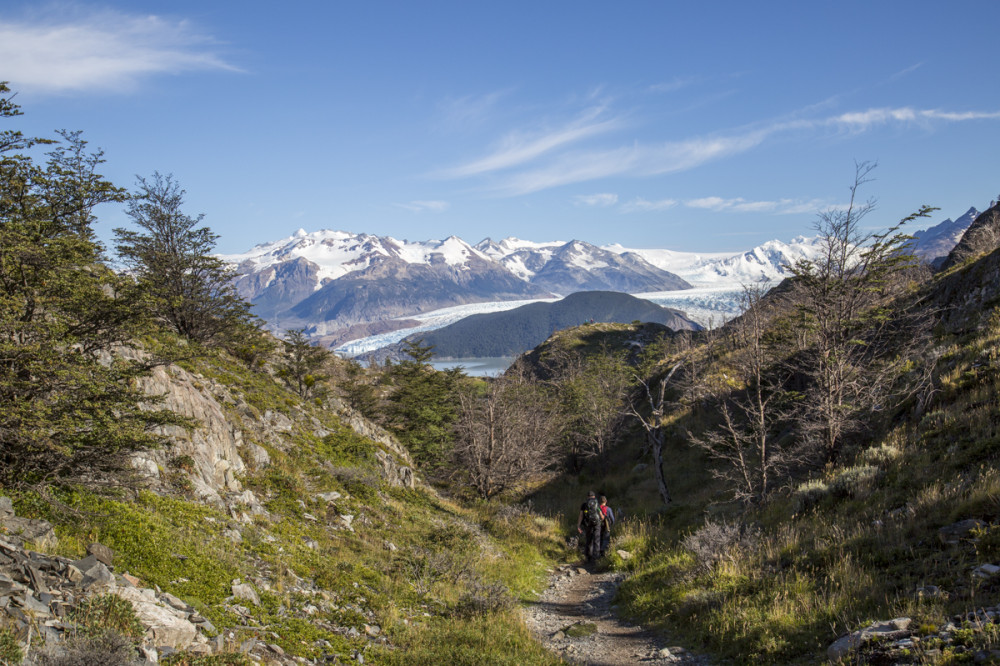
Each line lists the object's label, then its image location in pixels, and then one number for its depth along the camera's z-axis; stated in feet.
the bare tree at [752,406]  49.44
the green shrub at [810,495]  41.70
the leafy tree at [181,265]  72.28
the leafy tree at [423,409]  118.21
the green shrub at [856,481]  38.83
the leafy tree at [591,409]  129.39
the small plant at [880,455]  41.22
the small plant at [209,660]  17.62
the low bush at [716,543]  35.88
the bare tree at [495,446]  81.87
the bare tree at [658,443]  68.95
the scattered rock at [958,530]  25.85
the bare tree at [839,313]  47.93
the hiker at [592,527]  53.57
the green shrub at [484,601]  34.35
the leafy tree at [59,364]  23.63
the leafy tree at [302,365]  95.81
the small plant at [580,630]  33.76
